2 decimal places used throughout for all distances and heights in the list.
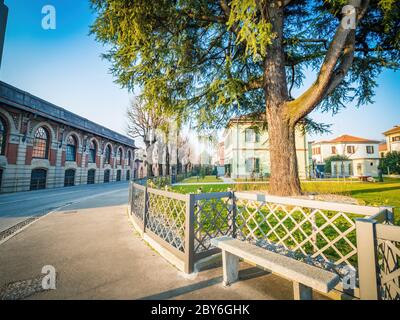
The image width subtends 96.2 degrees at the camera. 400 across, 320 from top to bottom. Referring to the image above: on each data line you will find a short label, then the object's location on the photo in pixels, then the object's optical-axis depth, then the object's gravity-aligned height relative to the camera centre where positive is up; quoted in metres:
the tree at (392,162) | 28.44 +1.65
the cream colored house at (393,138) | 37.12 +7.30
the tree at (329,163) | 36.77 +1.83
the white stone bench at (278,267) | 1.79 -1.11
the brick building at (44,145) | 13.95 +2.52
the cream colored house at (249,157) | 25.48 +2.13
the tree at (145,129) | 22.17 +5.38
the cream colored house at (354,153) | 39.00 +4.68
